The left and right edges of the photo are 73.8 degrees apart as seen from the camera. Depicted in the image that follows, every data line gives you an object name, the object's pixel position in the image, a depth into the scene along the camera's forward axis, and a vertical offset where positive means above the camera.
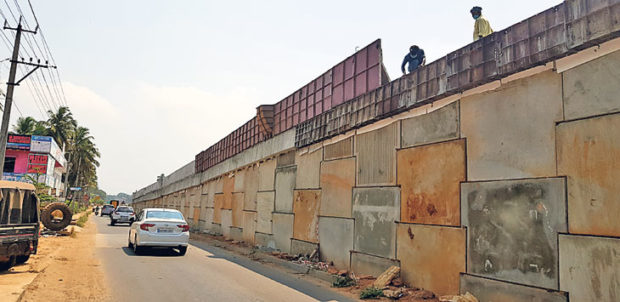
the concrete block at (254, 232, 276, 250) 16.59 -1.79
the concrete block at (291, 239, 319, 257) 13.42 -1.63
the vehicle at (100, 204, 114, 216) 57.97 -2.27
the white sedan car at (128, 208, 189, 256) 14.02 -1.27
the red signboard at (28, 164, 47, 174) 45.75 +2.51
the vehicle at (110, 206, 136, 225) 34.34 -1.87
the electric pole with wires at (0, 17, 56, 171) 18.77 +5.17
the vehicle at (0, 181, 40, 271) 9.38 -0.76
